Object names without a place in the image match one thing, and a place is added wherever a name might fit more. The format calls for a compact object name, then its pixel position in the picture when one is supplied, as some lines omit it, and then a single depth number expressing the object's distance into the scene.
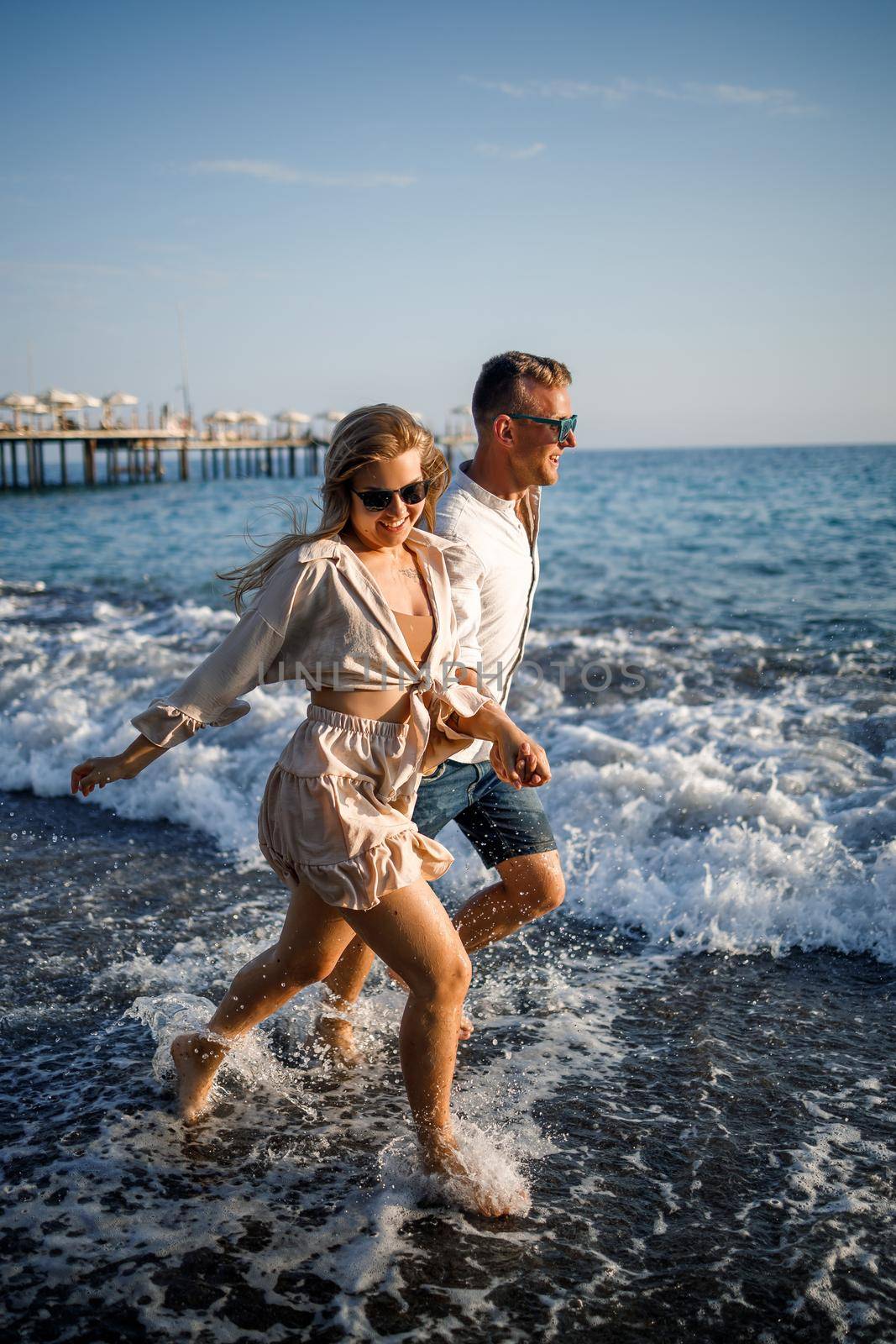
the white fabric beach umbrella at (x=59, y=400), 50.97
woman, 2.63
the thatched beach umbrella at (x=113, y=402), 56.06
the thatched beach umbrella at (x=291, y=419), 68.69
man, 3.48
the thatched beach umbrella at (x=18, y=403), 50.00
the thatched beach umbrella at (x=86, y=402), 52.09
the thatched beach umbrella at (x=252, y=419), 68.12
